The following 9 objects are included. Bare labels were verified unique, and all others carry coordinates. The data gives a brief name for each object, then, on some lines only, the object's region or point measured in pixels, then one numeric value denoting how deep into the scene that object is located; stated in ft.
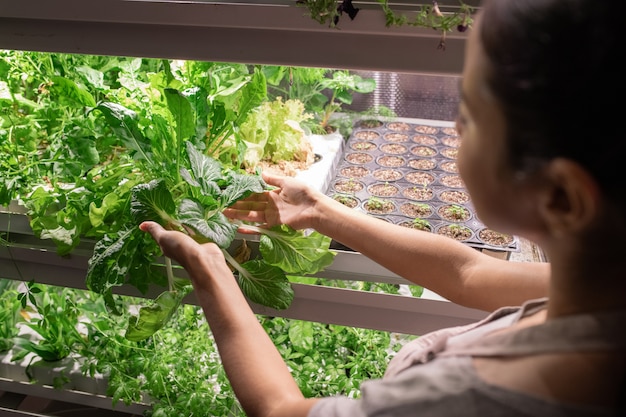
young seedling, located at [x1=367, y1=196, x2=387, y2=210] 5.62
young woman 1.97
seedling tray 5.55
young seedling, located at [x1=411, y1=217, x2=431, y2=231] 5.42
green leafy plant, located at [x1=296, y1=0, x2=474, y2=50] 3.63
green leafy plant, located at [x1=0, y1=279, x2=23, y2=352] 6.86
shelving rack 3.84
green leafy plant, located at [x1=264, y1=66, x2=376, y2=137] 6.09
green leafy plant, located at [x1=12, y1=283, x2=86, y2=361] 6.52
